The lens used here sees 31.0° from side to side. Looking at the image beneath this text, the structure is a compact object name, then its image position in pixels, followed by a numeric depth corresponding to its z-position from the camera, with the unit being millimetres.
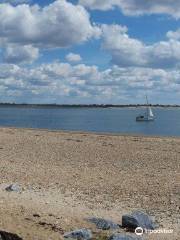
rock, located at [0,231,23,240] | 5739
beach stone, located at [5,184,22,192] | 9715
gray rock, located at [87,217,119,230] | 6975
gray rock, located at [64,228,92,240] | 6269
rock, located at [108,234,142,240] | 5932
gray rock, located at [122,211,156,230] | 6947
